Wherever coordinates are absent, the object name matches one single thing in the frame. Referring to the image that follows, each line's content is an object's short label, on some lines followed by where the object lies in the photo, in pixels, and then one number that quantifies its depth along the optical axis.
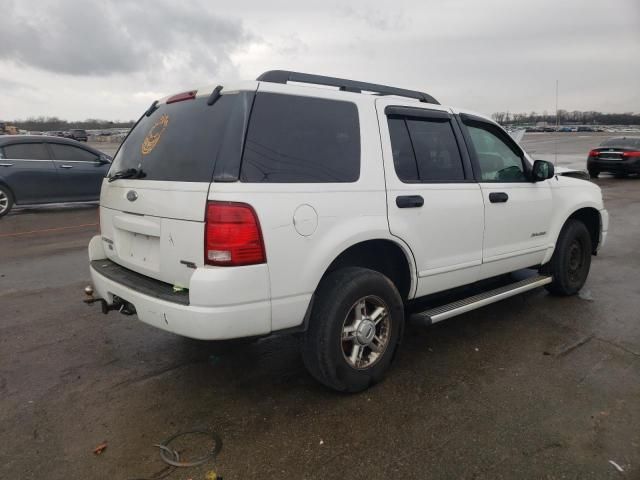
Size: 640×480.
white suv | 2.70
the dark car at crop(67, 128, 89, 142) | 51.53
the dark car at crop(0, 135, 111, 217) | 10.36
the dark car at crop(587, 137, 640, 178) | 17.36
